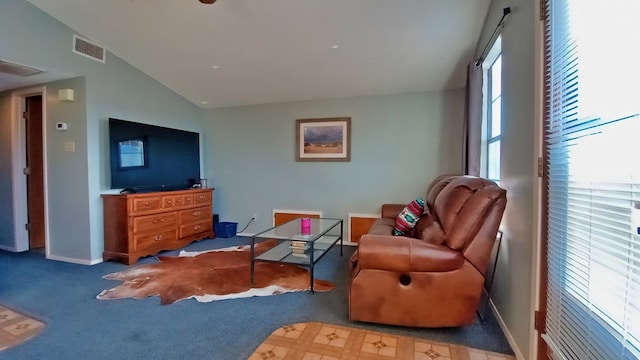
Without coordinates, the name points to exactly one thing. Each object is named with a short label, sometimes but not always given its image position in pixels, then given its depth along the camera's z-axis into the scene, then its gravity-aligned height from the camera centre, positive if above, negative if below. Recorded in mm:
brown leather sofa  1959 -618
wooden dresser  3564 -607
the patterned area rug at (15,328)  2006 -1049
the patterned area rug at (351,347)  1822 -1050
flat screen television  3719 +207
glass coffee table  2889 -743
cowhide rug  2713 -1019
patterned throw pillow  2941 -434
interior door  4152 +51
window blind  952 -20
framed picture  4562 +486
